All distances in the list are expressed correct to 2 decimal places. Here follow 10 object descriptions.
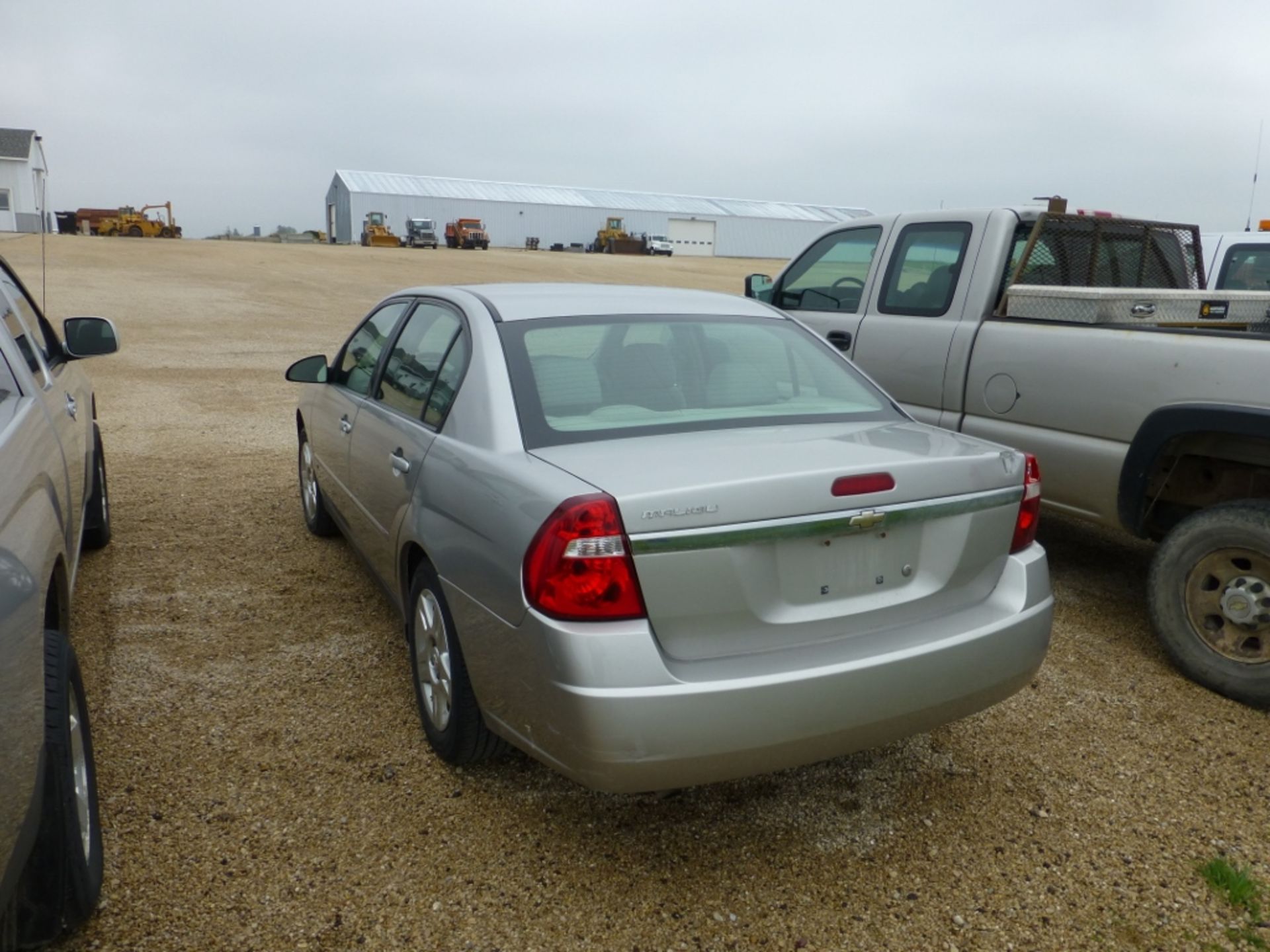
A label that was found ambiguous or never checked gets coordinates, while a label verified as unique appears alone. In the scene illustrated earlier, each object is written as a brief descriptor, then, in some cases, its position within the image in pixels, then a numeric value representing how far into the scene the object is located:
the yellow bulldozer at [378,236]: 51.47
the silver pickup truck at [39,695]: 1.93
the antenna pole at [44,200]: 4.00
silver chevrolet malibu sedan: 2.44
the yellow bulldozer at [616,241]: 59.56
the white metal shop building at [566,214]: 67.25
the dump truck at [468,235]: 51.22
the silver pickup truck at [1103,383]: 3.98
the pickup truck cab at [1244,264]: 8.47
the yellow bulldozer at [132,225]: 47.00
